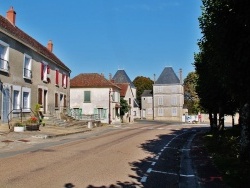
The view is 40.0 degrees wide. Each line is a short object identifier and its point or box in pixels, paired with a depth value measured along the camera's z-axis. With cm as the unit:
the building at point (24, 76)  2491
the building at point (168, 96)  8750
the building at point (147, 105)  9319
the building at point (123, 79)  8794
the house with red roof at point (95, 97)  5225
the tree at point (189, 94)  9300
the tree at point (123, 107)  6056
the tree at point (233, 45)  819
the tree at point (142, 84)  10443
